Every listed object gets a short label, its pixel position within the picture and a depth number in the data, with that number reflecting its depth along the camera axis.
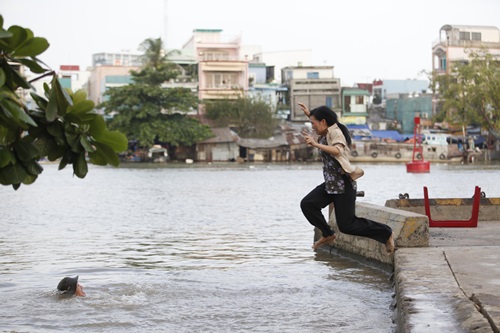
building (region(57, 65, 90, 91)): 107.91
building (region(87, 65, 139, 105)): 82.00
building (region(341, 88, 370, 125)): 78.12
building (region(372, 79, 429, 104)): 88.36
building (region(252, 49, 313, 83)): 91.62
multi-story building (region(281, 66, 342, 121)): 77.75
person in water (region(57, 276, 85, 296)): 8.89
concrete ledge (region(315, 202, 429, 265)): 9.26
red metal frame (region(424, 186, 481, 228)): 11.49
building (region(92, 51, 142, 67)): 150.75
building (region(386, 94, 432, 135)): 78.21
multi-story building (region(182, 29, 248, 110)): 76.06
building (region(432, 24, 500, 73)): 79.00
